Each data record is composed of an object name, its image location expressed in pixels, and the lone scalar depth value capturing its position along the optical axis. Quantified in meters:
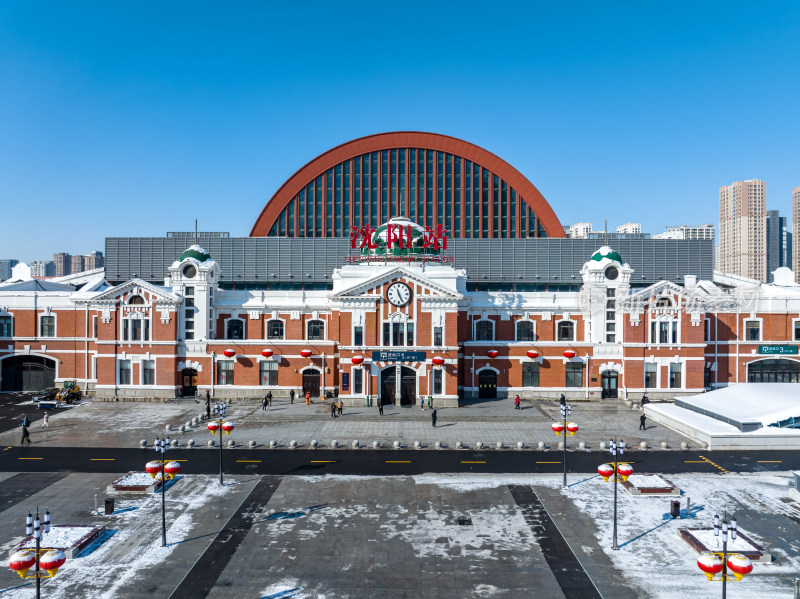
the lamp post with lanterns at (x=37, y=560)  18.61
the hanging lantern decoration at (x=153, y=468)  29.00
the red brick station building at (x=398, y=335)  58.19
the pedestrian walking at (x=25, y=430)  42.91
